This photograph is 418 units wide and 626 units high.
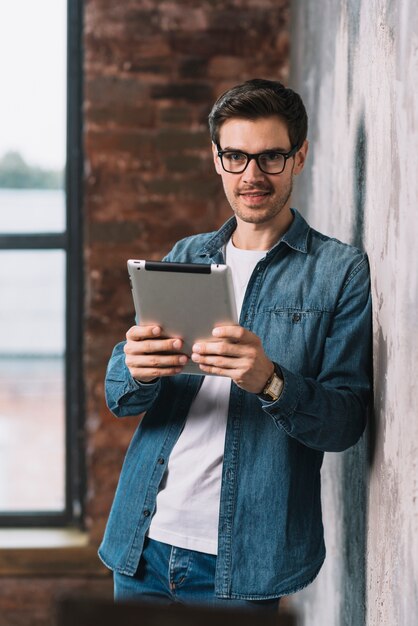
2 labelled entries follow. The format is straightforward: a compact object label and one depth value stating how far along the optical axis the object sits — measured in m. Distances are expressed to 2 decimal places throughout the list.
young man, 1.73
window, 3.46
